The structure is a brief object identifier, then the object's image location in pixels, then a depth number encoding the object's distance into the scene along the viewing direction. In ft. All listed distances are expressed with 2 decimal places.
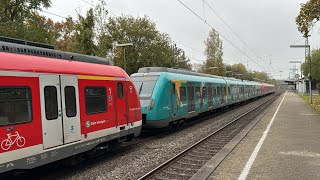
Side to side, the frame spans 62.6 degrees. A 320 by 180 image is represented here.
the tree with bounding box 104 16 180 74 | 102.26
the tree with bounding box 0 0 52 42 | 74.46
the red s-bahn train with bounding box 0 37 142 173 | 16.21
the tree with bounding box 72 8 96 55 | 70.27
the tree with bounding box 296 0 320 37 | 46.35
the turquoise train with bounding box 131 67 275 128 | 34.38
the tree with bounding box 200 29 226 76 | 176.73
